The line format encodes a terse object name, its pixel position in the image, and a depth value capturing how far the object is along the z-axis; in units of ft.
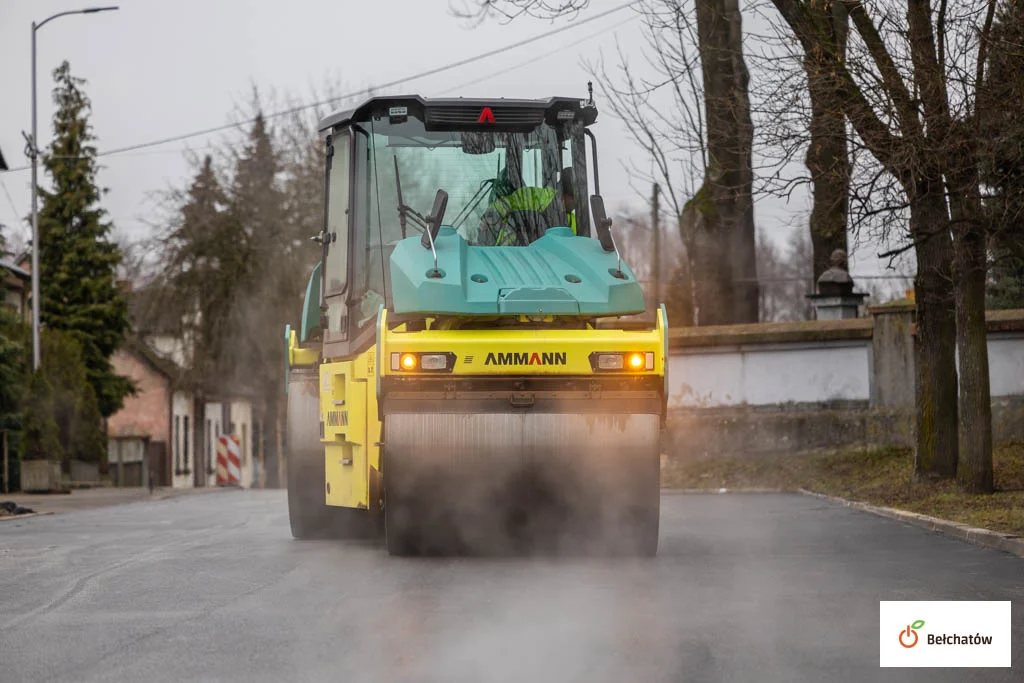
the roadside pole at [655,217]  171.53
